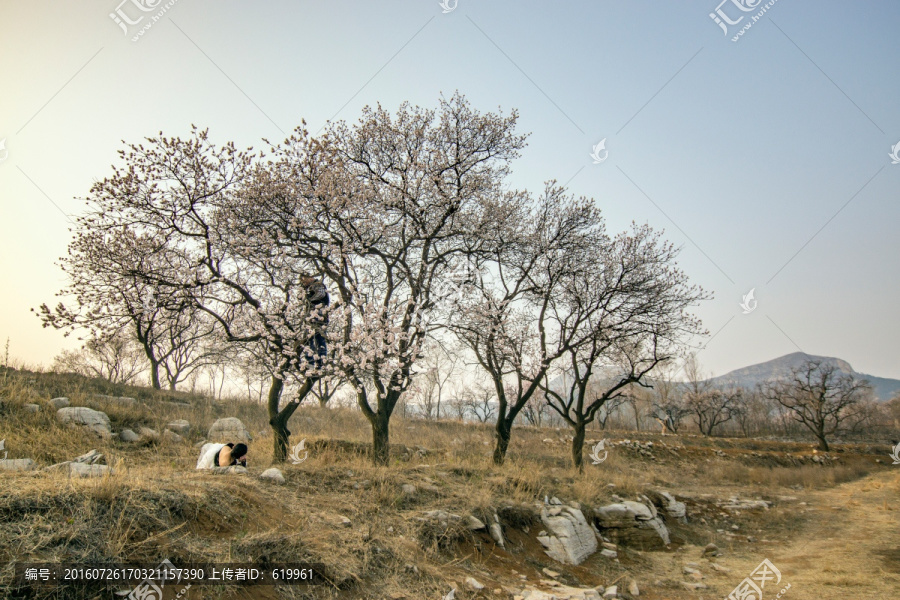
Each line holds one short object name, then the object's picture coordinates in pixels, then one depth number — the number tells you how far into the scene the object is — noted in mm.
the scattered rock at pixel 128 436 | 11349
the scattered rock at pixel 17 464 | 6421
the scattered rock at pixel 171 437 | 12133
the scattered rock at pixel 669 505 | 12742
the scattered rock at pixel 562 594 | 6195
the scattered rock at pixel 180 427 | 13495
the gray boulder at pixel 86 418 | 11109
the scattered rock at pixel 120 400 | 14391
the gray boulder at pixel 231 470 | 7734
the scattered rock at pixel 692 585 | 7855
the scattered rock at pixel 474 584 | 6227
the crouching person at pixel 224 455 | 8852
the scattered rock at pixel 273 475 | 7912
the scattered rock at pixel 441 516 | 7703
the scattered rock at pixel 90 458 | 7866
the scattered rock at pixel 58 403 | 12172
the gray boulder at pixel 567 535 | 8453
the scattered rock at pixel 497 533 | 8016
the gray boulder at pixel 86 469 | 6064
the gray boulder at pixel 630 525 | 10242
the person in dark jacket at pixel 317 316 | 10188
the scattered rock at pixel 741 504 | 14828
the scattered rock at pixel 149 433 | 11760
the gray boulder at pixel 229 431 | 13898
